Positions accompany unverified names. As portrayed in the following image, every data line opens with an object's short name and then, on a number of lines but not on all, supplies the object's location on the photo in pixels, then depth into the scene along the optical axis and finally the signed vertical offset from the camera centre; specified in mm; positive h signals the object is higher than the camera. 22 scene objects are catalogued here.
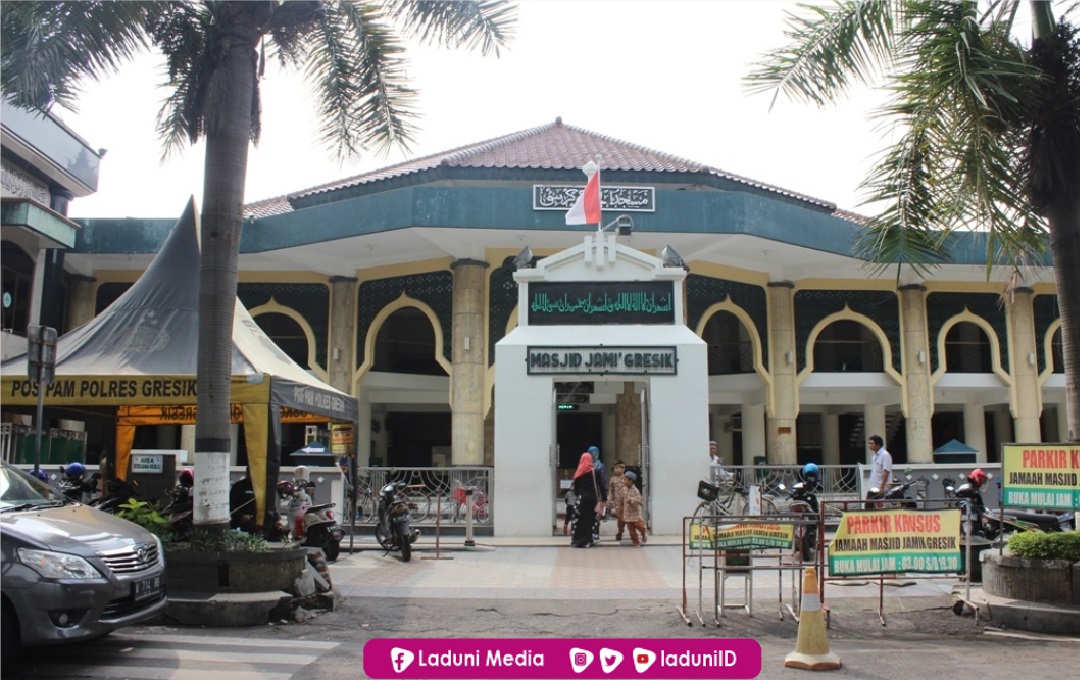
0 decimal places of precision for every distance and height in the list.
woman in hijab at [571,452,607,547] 14156 -822
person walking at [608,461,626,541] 14531 -748
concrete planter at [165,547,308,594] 8586 -1198
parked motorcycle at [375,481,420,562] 12891 -1148
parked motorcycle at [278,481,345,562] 11938 -1019
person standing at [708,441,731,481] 15812 -456
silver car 5984 -877
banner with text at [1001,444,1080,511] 8312 -268
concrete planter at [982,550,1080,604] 8234 -1223
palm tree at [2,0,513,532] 9109 +4106
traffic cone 6691 -1482
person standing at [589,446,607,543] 14898 -483
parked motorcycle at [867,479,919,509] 12344 -651
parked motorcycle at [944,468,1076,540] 10977 -888
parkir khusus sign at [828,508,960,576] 8258 -882
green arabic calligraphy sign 16094 +2520
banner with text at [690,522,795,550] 8406 -839
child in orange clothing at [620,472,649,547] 14289 -981
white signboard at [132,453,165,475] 12820 -268
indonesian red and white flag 16812 +4515
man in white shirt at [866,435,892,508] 13930 -324
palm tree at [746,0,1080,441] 8781 +3264
